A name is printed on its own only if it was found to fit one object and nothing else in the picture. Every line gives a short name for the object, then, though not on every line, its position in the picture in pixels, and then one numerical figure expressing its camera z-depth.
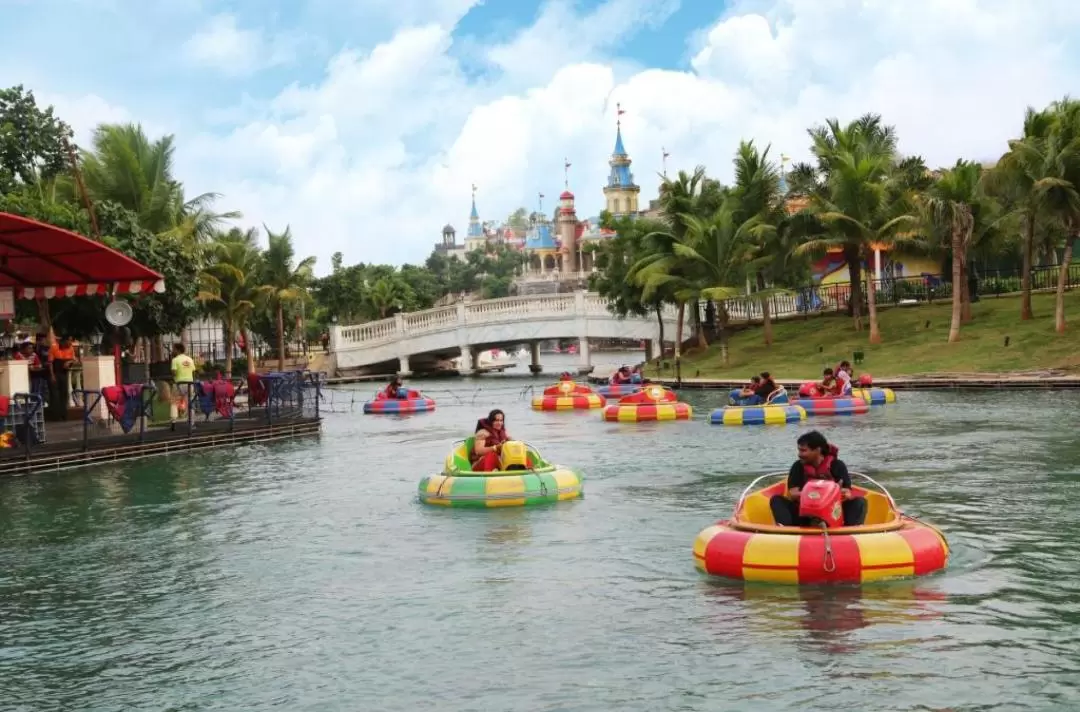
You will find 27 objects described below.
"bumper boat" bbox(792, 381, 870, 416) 32.81
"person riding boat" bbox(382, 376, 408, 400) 42.58
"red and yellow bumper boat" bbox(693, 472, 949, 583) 12.55
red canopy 25.83
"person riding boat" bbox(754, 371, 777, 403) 32.81
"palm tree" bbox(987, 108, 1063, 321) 42.06
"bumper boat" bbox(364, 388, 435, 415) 41.56
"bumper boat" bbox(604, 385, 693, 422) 34.12
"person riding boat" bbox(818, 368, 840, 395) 33.84
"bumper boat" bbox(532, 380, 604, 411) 40.62
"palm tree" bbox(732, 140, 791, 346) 56.28
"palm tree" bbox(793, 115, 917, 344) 48.69
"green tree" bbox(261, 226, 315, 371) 67.94
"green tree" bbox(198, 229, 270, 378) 58.91
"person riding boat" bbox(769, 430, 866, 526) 13.29
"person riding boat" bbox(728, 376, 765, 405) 32.84
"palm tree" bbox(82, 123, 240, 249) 43.31
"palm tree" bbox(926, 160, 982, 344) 45.68
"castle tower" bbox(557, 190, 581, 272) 146.88
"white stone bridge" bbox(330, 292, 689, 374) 66.12
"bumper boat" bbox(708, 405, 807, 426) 31.09
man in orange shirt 28.81
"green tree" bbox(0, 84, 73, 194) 44.06
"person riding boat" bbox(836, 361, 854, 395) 33.91
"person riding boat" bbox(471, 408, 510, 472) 19.44
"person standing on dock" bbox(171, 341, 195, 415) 29.67
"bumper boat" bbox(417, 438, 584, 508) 18.53
